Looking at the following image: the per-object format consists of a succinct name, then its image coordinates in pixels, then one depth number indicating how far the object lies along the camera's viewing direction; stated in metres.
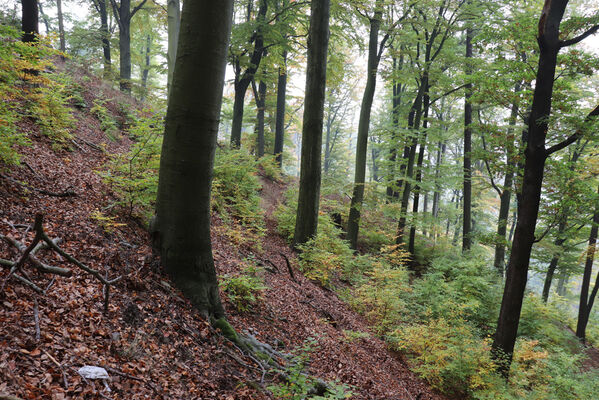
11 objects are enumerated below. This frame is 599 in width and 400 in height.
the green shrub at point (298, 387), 2.85
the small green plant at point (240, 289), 4.48
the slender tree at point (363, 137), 11.80
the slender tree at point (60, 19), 16.75
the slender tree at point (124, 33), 15.57
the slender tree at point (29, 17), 6.94
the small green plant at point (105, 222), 3.89
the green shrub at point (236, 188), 8.52
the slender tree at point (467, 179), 14.74
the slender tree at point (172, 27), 7.82
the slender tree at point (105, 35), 15.12
